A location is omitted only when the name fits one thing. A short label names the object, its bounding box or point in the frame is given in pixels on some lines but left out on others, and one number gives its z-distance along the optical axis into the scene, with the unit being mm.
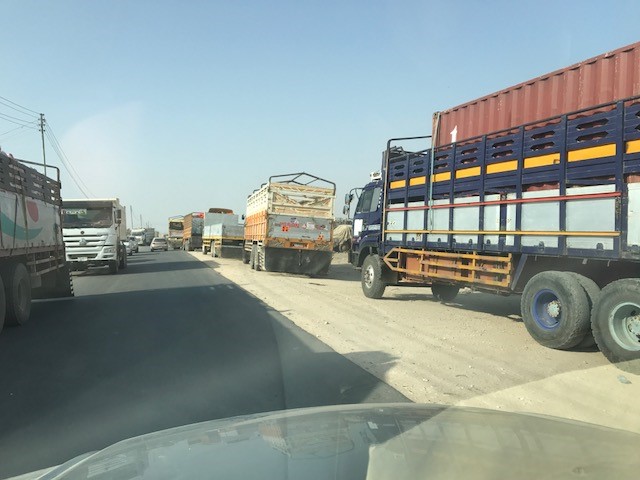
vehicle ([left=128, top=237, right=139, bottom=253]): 43731
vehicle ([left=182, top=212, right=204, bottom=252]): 45750
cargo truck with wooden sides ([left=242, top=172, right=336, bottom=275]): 19609
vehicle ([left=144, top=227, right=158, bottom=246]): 79312
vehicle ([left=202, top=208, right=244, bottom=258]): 31375
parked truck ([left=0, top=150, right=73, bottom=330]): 8891
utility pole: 45125
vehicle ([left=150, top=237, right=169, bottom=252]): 51938
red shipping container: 7516
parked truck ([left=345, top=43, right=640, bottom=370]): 6539
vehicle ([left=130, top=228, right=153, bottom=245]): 75375
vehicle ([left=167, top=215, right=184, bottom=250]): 57219
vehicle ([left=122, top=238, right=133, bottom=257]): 41000
